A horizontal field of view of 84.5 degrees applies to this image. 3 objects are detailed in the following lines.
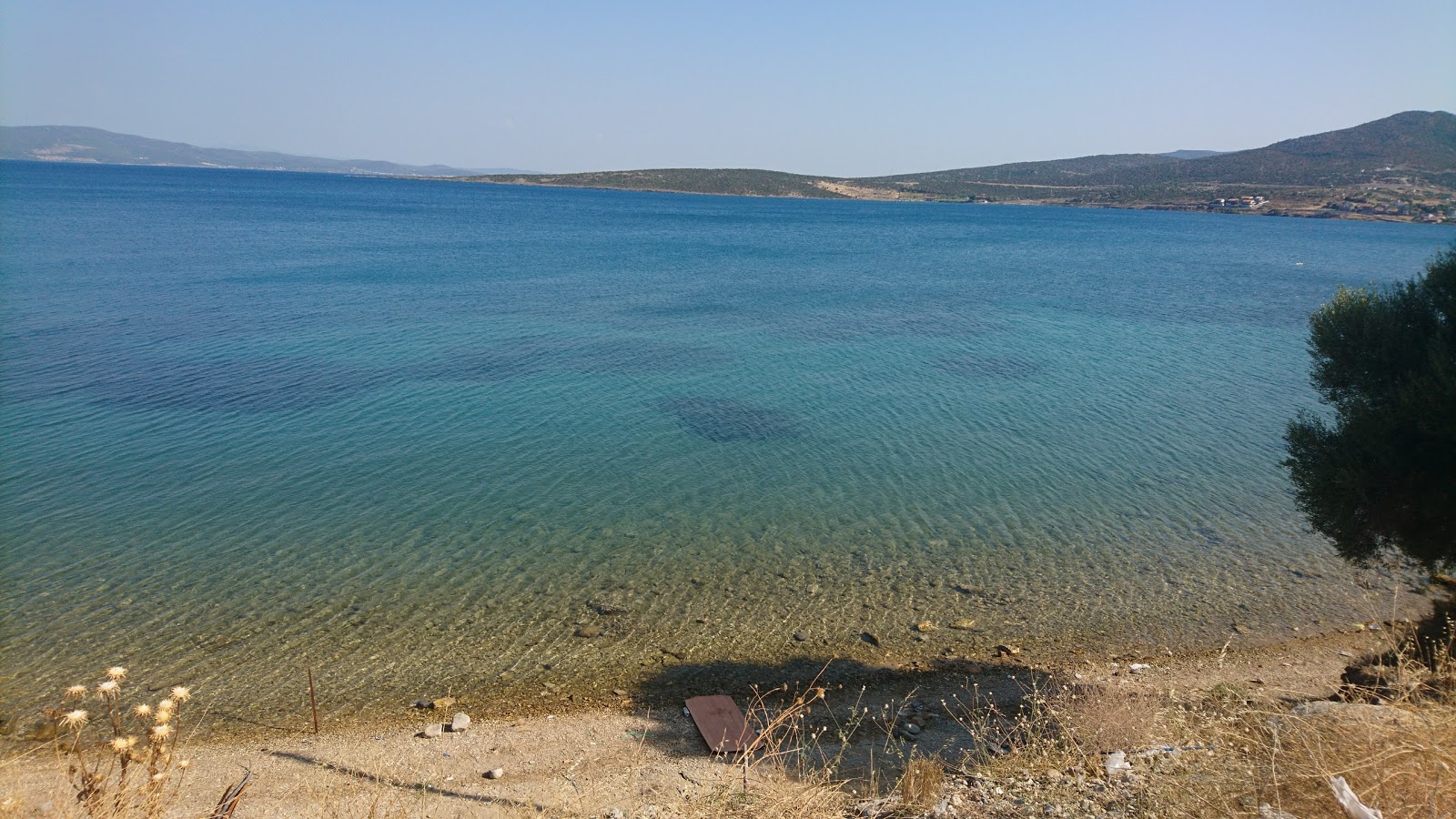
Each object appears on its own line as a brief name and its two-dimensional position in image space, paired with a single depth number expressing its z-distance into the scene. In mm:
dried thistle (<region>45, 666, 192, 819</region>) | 4285
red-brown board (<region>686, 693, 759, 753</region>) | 9422
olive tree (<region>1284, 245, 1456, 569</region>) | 8930
